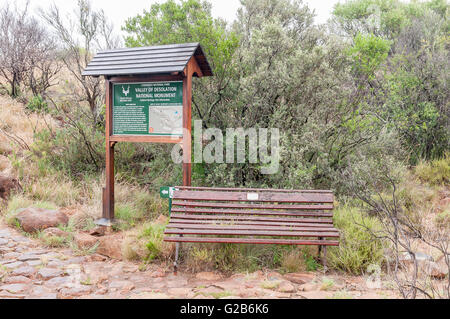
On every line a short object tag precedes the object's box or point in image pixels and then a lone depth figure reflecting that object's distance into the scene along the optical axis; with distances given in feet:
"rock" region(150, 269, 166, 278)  13.79
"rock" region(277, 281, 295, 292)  12.12
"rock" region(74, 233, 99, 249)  16.67
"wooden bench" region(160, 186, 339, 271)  14.06
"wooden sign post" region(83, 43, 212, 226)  17.37
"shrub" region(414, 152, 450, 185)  28.12
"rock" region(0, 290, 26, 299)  11.60
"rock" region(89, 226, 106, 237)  17.99
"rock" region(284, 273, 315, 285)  13.15
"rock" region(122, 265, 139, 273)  14.42
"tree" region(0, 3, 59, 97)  37.65
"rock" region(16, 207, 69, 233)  17.94
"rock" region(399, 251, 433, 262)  13.99
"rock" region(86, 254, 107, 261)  15.65
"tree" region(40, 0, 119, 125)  31.14
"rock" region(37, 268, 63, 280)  13.37
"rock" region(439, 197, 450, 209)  24.75
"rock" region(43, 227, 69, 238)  17.37
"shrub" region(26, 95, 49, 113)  33.97
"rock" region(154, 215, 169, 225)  17.82
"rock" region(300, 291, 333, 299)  11.31
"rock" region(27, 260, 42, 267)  14.46
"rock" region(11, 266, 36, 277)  13.51
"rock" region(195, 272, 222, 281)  13.51
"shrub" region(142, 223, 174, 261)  14.98
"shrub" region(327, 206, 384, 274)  14.05
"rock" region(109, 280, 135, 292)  12.70
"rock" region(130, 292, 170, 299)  11.65
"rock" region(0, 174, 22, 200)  21.50
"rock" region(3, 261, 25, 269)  14.06
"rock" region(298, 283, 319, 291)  12.29
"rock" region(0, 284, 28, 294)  12.13
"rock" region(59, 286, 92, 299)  11.87
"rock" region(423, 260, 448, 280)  13.52
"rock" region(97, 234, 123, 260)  15.98
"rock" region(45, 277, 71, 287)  12.77
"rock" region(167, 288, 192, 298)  12.02
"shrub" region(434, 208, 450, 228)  21.24
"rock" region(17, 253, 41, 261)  14.93
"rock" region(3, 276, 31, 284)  12.84
